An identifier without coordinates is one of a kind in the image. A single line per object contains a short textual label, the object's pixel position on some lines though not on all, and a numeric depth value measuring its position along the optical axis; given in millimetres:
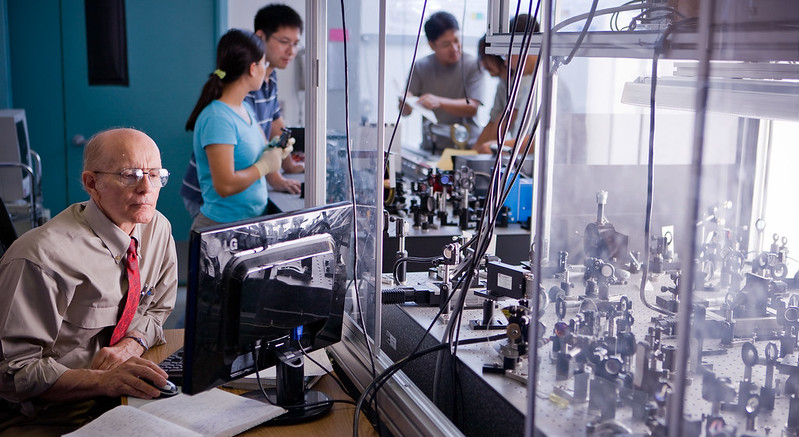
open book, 1386
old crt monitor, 3488
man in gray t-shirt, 4883
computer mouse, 1576
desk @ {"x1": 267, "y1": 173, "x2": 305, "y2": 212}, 3182
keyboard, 1663
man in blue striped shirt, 3299
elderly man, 1611
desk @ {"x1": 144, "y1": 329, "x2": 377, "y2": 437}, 1434
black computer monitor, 1320
